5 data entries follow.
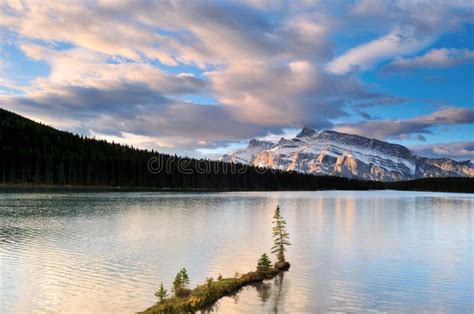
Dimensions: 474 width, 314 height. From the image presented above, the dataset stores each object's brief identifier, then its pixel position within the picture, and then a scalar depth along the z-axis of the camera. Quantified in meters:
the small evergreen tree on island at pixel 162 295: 22.57
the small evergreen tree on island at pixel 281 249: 33.32
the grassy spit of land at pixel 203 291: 21.67
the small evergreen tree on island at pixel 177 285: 24.24
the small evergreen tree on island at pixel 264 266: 29.60
